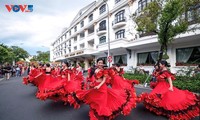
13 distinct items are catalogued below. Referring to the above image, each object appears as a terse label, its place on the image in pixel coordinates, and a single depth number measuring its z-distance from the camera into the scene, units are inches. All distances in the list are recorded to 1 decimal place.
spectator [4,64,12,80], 522.6
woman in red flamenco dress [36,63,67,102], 146.6
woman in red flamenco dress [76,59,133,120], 100.5
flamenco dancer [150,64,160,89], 137.2
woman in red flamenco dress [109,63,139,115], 110.7
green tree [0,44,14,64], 662.4
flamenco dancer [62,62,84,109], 126.5
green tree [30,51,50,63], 2154.3
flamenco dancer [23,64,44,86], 220.0
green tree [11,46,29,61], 1803.6
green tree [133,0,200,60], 248.3
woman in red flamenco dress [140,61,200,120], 106.3
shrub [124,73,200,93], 233.2
